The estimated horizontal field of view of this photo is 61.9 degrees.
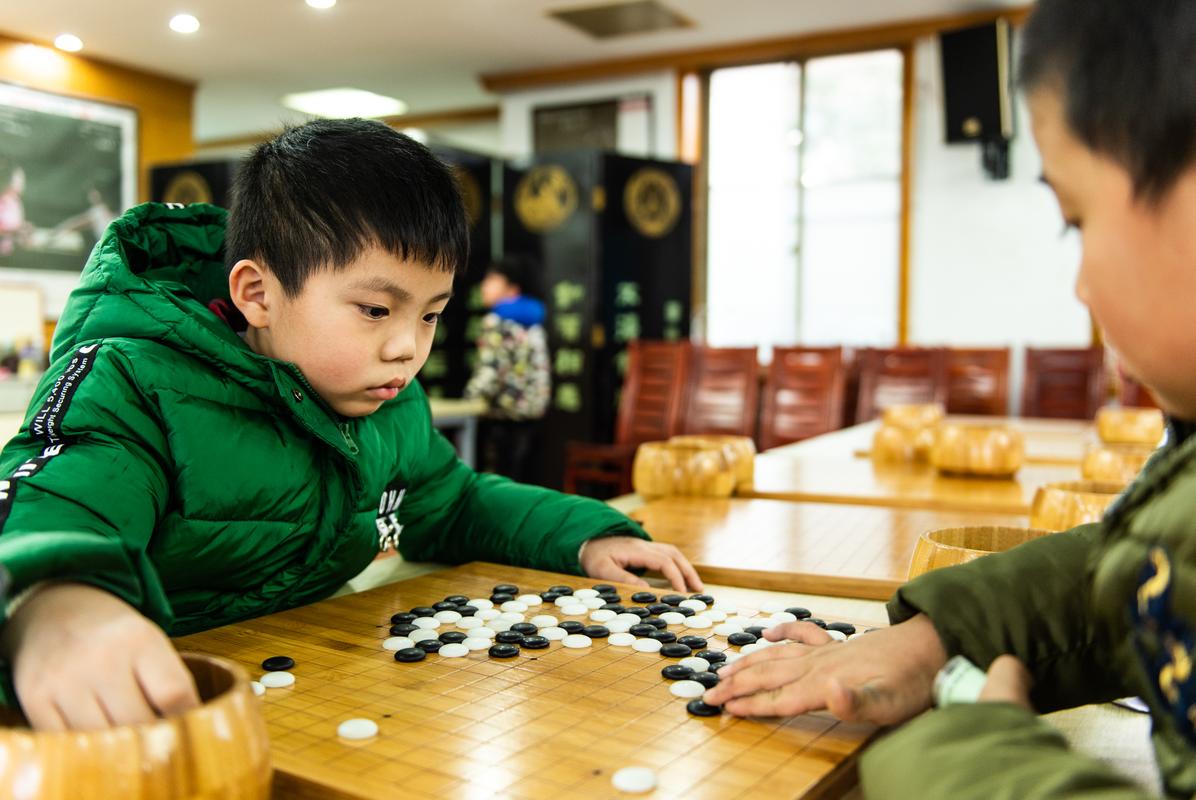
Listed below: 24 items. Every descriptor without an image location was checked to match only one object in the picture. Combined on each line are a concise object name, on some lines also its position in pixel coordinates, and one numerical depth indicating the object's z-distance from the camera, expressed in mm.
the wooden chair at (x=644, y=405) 5543
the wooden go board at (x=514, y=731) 585
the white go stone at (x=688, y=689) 736
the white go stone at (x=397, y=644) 837
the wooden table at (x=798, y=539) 1191
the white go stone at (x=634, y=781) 569
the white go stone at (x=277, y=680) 740
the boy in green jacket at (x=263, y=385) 865
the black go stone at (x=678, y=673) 778
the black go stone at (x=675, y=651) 837
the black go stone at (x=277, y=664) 782
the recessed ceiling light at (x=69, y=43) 7102
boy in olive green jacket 529
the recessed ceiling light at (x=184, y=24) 6598
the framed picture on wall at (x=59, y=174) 7055
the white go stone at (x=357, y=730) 642
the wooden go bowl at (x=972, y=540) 946
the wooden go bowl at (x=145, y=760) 480
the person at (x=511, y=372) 5922
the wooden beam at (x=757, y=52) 6574
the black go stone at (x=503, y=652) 822
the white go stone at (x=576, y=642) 857
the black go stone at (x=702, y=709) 697
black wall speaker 6082
